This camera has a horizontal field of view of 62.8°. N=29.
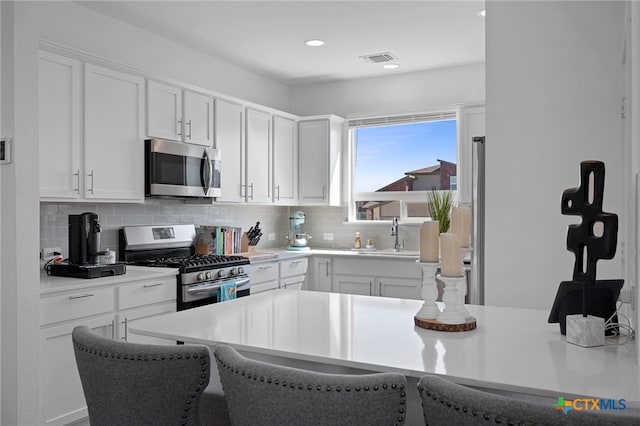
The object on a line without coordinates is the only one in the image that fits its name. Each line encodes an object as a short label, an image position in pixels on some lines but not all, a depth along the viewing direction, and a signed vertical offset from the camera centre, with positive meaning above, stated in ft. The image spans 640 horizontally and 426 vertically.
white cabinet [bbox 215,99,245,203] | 14.84 +1.83
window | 17.53 +1.62
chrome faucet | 17.66 -0.64
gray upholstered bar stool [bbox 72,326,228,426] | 4.35 -1.45
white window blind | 17.34 +3.12
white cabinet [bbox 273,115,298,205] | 17.34 +1.64
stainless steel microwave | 12.41 +1.01
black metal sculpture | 4.88 -0.38
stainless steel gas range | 12.05 -1.28
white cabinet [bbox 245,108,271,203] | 16.06 +1.67
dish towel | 12.88 -2.05
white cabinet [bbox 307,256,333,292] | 17.10 -2.12
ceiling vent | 15.74 +4.64
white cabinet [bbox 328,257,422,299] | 15.80 -2.11
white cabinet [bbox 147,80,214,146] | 12.61 +2.44
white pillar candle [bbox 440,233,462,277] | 5.53 -0.50
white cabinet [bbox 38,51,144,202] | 10.23 +1.64
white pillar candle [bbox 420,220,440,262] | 5.73 -0.36
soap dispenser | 18.22 -1.13
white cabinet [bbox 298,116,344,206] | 18.11 +1.71
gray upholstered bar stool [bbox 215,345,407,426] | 3.58 -1.32
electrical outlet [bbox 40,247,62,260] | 11.11 -0.92
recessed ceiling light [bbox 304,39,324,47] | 14.43 +4.65
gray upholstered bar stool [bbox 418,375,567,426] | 3.08 -1.21
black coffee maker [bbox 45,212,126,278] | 10.54 -0.86
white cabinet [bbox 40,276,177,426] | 9.21 -2.19
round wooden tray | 5.58 -1.25
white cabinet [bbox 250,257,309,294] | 14.93 -1.97
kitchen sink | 15.99 -1.38
